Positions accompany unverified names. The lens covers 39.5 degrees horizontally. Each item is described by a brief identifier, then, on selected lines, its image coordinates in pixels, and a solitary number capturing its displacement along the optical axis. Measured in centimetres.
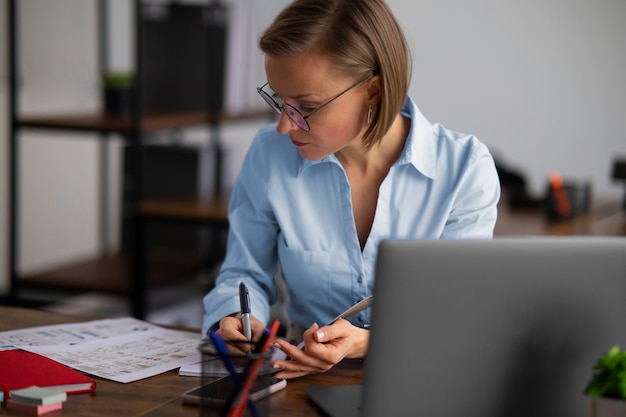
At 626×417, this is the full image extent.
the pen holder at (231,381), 107
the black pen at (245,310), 143
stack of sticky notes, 121
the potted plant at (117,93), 391
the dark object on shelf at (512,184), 356
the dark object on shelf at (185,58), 398
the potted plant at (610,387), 103
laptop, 101
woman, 158
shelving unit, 347
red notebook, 129
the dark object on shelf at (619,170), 343
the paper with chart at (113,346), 142
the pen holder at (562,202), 331
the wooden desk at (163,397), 123
